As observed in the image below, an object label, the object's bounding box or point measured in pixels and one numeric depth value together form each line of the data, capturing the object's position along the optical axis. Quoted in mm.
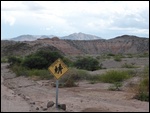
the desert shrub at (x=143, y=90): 19808
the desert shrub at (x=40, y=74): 34925
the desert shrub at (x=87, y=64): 46594
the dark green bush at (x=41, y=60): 44406
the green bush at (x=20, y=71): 39075
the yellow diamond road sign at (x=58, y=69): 16297
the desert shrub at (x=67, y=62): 47594
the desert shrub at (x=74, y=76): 30722
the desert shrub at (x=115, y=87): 24652
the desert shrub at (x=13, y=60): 55212
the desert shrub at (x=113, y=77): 30500
